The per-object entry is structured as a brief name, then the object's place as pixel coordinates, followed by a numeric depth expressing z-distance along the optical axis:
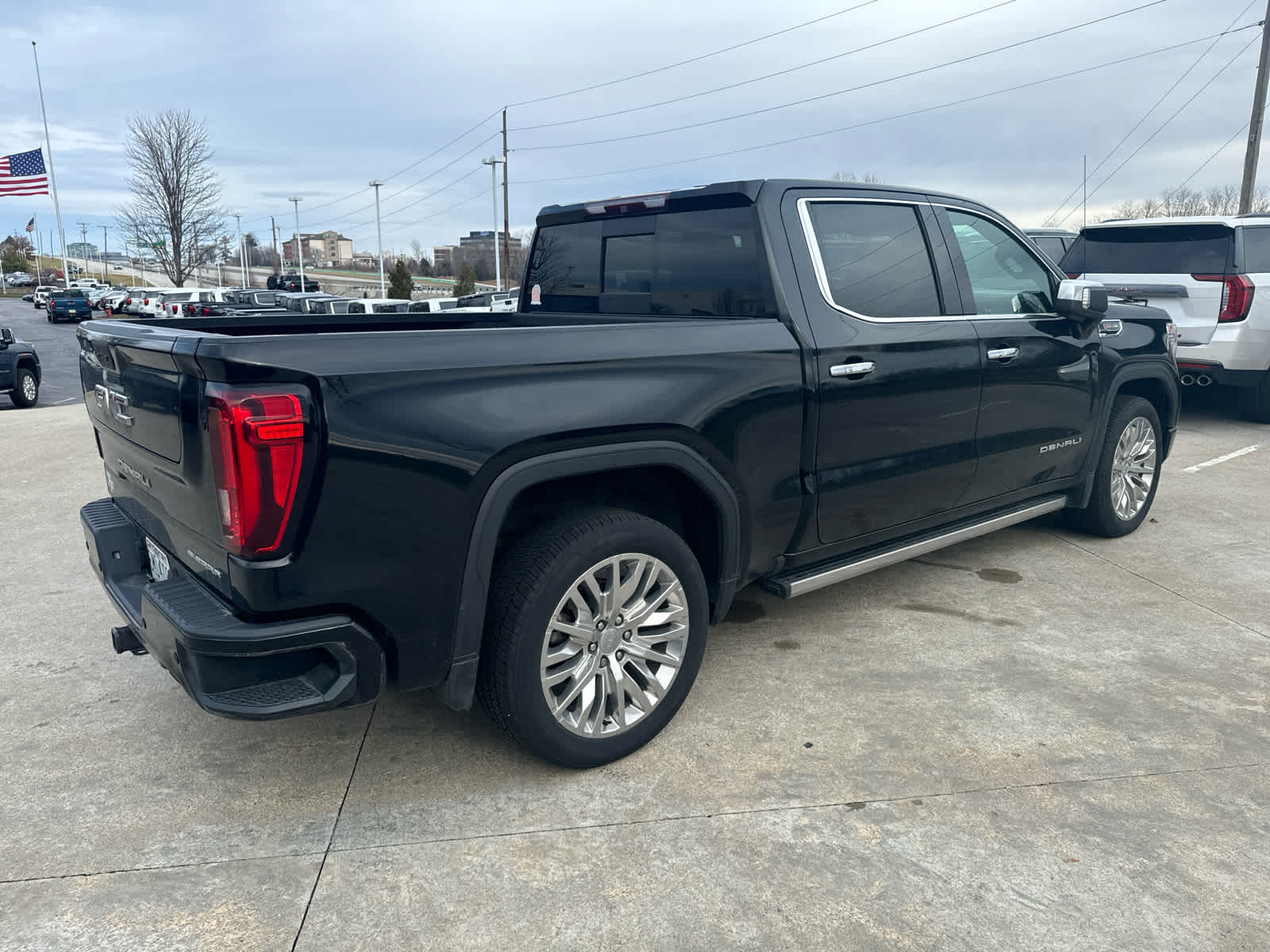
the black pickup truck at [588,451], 2.44
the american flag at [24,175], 39.28
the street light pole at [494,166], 48.91
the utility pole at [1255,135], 19.86
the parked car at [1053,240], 13.09
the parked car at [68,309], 48.16
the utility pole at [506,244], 49.53
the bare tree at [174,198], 52.94
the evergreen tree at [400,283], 51.25
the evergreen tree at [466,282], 51.74
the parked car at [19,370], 13.24
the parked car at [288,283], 64.56
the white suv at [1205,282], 8.71
